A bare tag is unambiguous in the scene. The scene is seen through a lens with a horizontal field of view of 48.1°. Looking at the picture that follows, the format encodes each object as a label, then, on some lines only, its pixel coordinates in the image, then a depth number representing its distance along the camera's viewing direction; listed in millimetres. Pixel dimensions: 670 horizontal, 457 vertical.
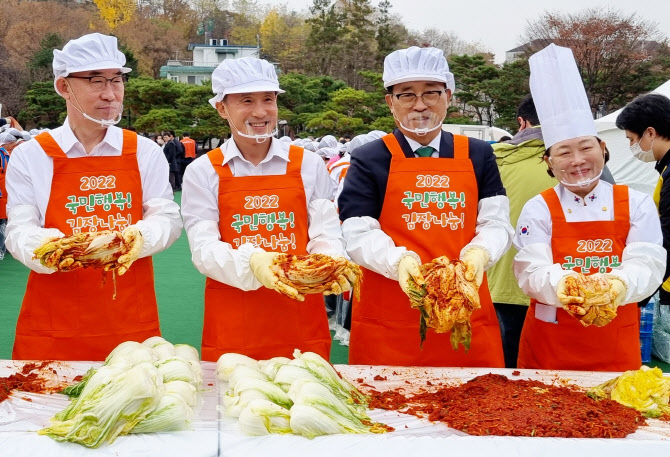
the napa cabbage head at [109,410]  2236
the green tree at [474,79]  32250
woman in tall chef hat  3270
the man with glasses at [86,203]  3375
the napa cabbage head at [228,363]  2900
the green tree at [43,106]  36844
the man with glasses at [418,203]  3400
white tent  13234
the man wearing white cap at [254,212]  3381
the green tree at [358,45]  48594
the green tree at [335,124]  31766
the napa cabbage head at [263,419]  2332
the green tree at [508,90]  30328
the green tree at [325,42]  50312
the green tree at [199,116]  33594
